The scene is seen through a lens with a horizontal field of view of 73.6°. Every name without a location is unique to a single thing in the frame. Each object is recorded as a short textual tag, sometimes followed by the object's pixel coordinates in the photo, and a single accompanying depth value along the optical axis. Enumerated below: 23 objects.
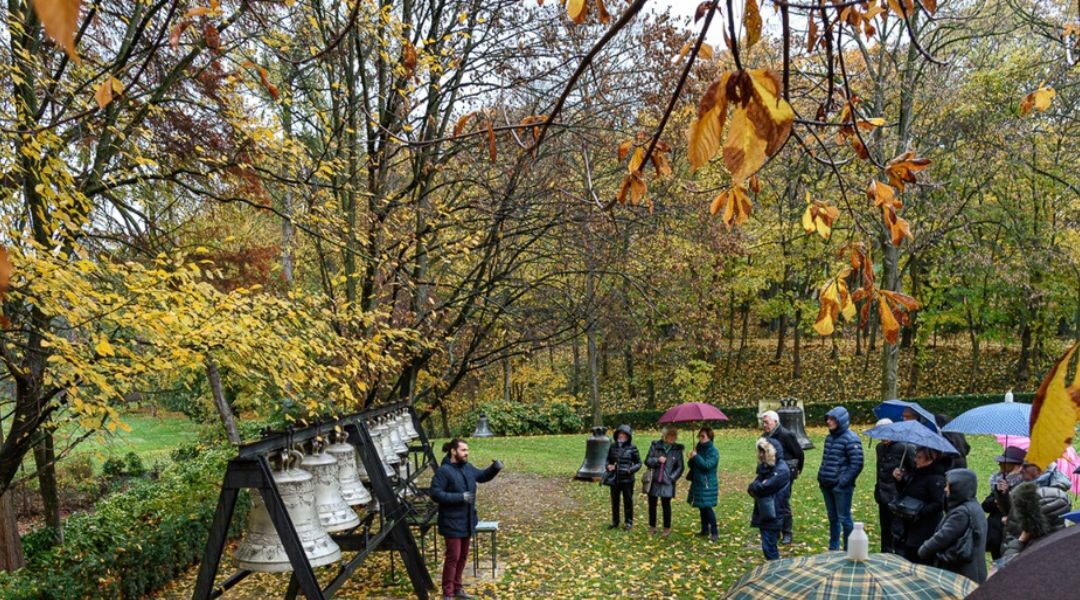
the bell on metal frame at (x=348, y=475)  5.48
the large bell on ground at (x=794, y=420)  15.24
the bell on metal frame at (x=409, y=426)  8.56
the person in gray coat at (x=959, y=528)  5.14
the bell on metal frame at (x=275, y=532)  4.28
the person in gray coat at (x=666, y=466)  9.38
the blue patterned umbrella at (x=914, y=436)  6.02
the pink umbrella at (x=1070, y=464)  6.79
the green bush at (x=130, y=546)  6.84
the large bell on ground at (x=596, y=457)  14.06
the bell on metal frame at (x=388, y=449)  6.94
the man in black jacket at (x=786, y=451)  8.17
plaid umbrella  2.86
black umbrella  1.28
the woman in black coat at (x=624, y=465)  9.72
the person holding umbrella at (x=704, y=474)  8.95
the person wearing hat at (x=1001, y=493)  5.67
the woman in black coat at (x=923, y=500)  5.93
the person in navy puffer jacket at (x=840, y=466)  7.82
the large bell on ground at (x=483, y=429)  21.94
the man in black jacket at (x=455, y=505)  7.07
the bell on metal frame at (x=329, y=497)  4.80
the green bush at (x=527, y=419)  25.23
